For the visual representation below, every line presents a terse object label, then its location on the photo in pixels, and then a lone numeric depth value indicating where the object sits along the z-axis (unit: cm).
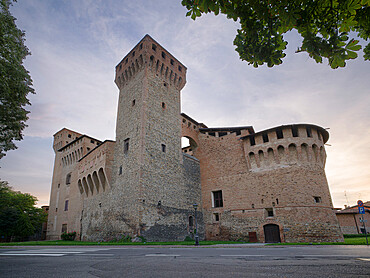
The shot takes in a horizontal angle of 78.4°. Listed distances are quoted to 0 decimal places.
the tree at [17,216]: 3628
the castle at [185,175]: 1858
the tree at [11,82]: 809
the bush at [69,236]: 2611
